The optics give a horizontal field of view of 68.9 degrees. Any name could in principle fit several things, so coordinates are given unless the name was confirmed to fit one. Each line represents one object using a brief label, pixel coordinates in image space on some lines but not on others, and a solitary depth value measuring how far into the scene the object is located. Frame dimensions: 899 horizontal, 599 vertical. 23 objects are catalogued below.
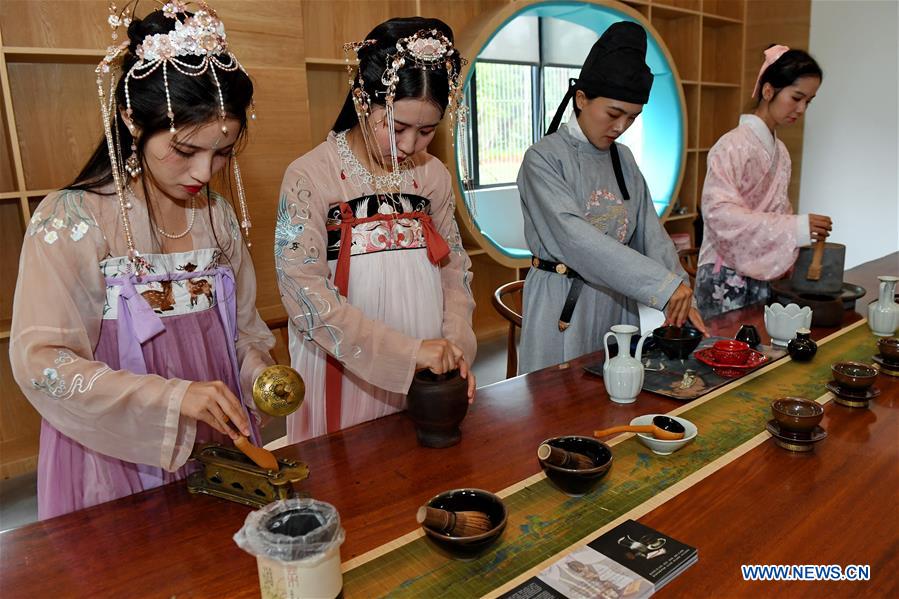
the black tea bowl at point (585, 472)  1.08
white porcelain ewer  1.47
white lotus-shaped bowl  1.87
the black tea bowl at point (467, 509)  0.90
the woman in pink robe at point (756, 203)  2.42
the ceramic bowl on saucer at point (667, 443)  1.24
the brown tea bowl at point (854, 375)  1.47
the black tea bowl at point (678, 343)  1.73
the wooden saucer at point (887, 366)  1.66
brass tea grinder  1.06
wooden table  0.91
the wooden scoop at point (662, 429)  1.25
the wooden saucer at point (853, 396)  1.47
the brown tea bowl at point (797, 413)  1.25
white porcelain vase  1.96
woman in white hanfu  1.42
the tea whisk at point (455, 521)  0.93
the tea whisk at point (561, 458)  1.13
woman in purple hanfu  1.11
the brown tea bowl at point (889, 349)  1.66
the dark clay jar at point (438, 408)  1.25
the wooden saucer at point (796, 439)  1.25
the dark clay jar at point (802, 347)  1.74
